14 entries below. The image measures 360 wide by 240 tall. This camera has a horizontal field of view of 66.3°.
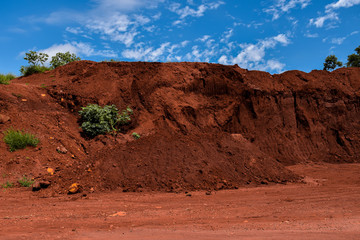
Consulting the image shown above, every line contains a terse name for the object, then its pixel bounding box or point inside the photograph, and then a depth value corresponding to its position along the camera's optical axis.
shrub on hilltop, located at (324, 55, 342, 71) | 30.14
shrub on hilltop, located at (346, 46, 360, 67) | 30.25
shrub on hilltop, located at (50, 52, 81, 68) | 20.64
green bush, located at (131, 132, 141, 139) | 13.14
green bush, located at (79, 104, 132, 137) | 13.02
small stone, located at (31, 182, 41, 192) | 7.97
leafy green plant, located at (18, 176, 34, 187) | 8.66
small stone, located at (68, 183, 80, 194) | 7.64
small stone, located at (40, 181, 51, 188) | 8.05
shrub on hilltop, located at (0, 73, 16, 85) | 13.60
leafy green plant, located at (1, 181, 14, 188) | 8.49
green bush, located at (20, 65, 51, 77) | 17.77
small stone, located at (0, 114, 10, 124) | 11.02
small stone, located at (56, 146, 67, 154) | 10.80
